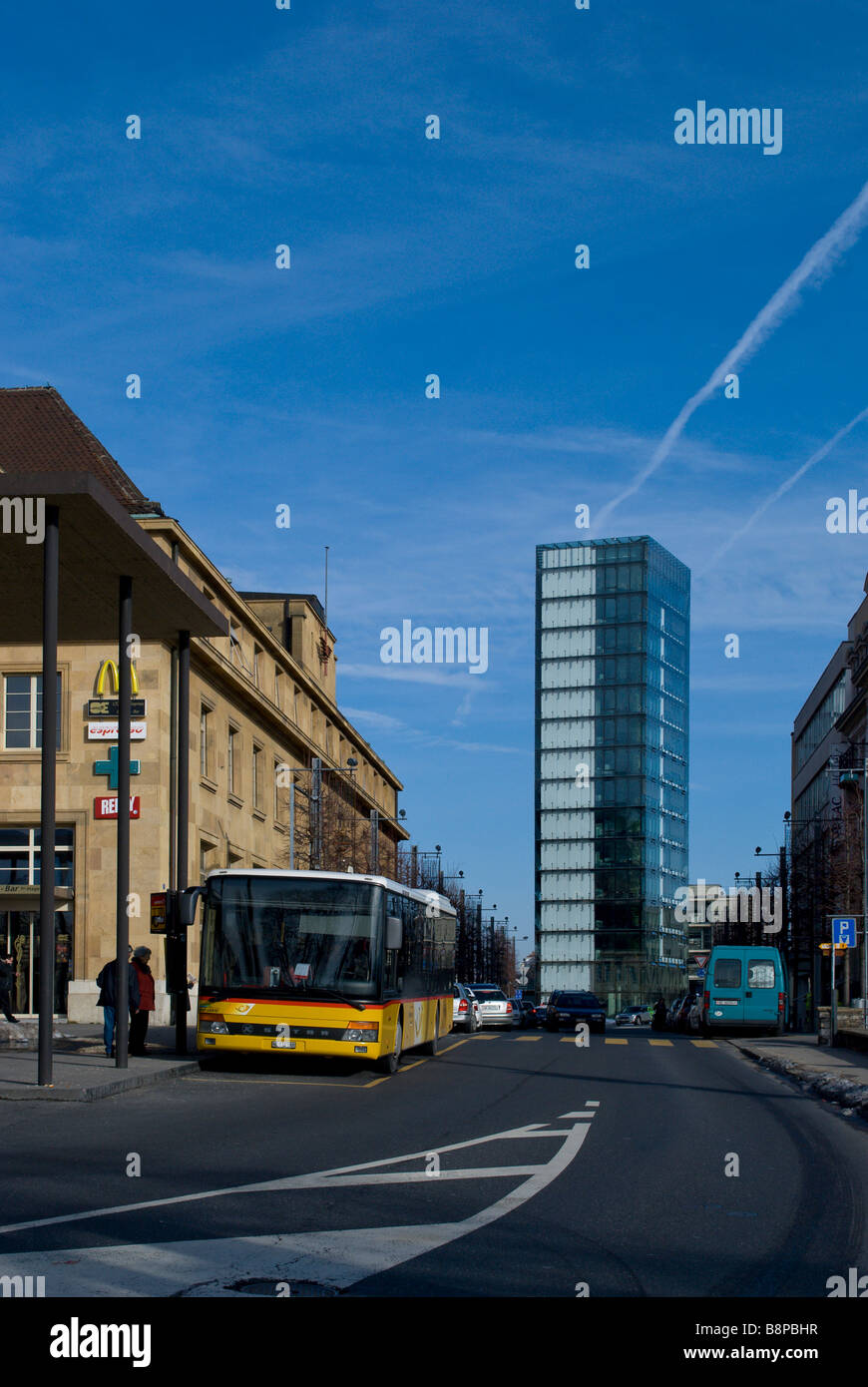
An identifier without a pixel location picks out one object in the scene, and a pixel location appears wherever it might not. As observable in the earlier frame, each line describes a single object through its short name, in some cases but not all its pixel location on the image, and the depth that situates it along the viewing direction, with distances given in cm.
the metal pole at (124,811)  1983
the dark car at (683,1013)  5397
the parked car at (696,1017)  4771
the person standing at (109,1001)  2234
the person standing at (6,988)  3366
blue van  4316
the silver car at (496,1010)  5322
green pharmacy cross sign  4129
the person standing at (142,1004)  2364
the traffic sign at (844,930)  3153
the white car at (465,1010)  4806
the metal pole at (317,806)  5941
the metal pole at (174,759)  4303
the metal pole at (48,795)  1806
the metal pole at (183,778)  2336
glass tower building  13975
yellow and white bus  2095
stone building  4219
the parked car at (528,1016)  8189
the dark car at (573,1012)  5181
